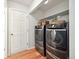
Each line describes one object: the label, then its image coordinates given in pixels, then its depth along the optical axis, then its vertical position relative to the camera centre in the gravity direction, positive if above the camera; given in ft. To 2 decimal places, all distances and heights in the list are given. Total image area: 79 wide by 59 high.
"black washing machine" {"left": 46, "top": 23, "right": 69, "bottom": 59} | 3.74 -1.08
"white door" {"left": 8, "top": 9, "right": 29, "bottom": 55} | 7.65 -0.46
